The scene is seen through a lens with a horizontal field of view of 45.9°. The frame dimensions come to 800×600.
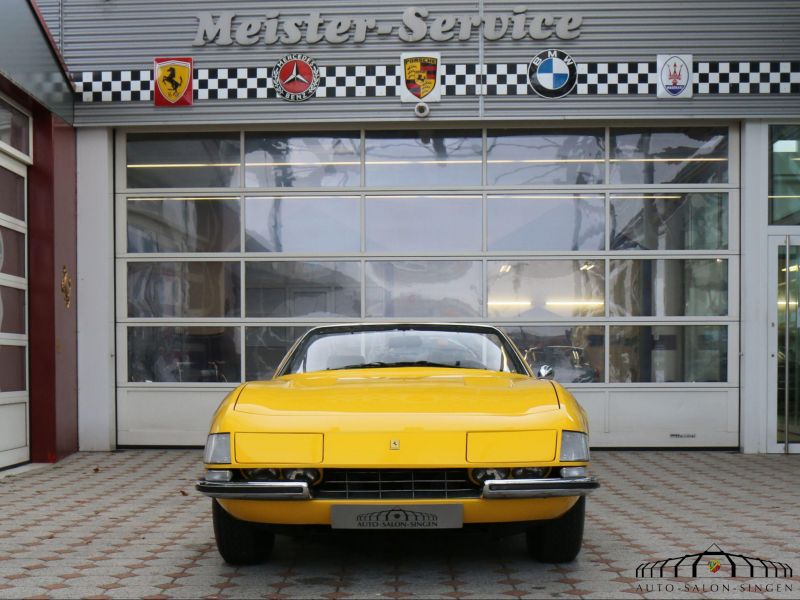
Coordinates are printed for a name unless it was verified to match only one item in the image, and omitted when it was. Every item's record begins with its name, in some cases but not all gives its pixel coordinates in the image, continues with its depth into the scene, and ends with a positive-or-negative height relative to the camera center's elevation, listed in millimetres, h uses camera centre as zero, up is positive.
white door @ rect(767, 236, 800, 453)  9609 -753
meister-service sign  9586 +2625
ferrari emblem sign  9719 +2095
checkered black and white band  9500 +2073
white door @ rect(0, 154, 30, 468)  8555 -284
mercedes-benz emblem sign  9680 +2177
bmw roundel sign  9570 +2140
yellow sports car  3912 -747
